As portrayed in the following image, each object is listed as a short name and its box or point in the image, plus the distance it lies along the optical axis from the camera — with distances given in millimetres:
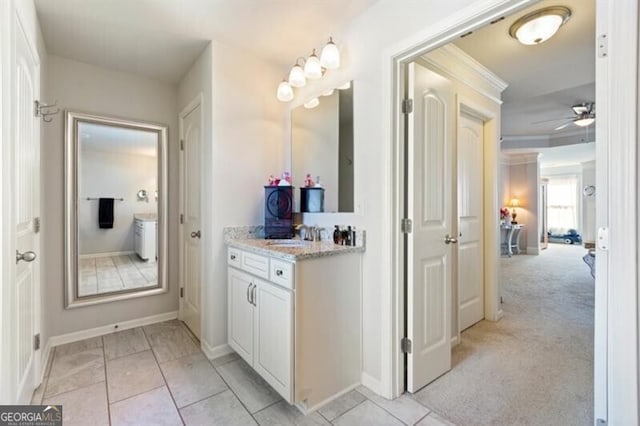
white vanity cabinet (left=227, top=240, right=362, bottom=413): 1576
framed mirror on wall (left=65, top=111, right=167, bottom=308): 2562
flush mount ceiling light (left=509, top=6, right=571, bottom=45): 1944
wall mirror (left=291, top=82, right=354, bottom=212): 2062
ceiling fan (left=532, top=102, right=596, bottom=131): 3850
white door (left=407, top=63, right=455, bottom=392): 1773
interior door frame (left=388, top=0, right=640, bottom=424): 923
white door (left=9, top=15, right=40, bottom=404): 1381
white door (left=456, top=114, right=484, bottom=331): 2643
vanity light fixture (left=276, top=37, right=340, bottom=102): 2002
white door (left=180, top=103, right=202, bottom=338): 2602
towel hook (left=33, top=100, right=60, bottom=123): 1820
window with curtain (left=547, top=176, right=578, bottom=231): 9125
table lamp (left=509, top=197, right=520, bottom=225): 7469
